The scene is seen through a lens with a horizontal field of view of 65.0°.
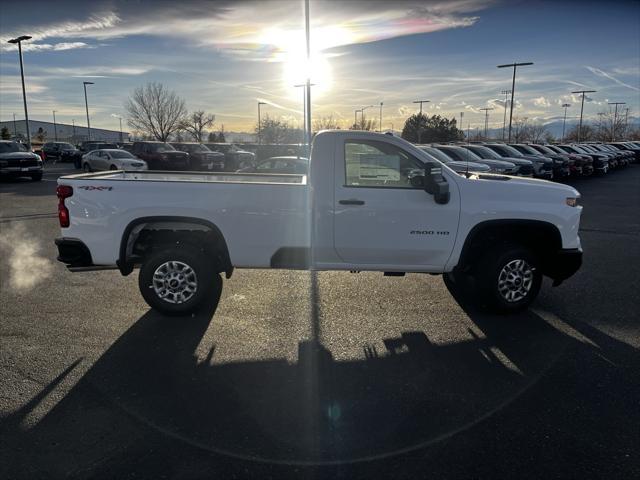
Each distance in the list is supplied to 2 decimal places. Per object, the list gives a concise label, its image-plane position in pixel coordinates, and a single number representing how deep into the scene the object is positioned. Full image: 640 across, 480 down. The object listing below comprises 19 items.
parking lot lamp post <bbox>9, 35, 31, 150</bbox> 34.25
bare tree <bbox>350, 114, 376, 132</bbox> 68.28
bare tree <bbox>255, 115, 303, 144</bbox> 71.94
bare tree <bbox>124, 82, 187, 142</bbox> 63.53
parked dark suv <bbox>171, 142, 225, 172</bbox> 32.47
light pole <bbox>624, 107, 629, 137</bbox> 104.44
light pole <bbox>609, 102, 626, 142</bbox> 96.19
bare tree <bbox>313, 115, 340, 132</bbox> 74.22
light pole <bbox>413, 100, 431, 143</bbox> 66.95
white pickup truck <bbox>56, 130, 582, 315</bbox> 5.21
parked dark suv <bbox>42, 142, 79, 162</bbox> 45.00
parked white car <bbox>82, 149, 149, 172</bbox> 25.15
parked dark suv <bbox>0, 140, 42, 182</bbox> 21.64
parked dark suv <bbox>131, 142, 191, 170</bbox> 30.03
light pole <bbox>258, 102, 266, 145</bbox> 65.69
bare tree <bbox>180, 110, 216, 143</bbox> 73.62
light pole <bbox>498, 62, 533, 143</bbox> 41.69
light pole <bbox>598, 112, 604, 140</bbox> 102.57
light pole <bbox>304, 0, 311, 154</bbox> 19.49
